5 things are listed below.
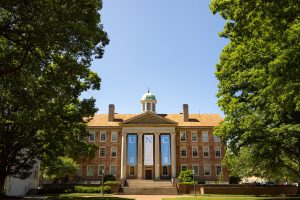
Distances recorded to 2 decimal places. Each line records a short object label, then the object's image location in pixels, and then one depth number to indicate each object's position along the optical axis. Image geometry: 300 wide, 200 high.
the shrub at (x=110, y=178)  35.07
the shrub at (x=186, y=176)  32.97
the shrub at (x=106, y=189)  28.88
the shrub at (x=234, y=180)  38.48
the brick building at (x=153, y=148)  38.38
